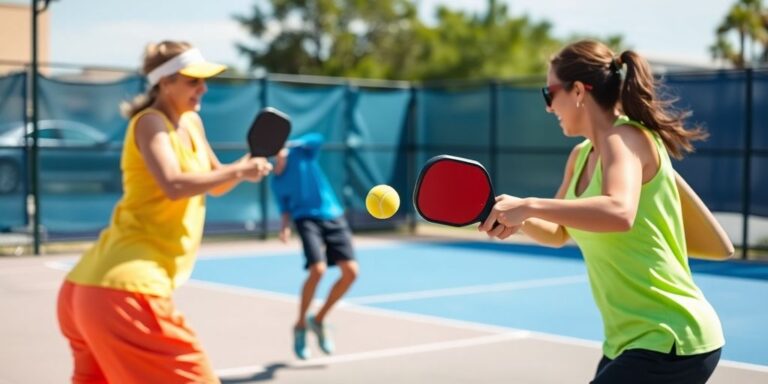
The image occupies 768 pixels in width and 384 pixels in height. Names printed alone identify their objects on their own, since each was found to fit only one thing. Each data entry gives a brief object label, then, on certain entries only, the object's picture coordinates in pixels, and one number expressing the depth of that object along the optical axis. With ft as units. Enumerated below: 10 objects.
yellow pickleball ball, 10.99
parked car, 43.83
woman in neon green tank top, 9.33
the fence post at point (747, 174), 42.86
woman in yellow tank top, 11.63
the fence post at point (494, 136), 53.31
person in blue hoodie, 24.34
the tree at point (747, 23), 138.72
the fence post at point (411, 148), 56.70
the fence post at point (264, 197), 50.60
